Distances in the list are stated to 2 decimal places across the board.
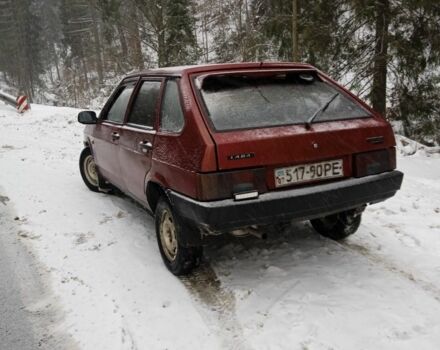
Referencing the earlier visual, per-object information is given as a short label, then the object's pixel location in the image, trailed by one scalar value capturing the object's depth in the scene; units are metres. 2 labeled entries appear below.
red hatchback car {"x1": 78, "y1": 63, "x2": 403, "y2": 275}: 3.19
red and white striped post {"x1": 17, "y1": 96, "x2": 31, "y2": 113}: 18.66
